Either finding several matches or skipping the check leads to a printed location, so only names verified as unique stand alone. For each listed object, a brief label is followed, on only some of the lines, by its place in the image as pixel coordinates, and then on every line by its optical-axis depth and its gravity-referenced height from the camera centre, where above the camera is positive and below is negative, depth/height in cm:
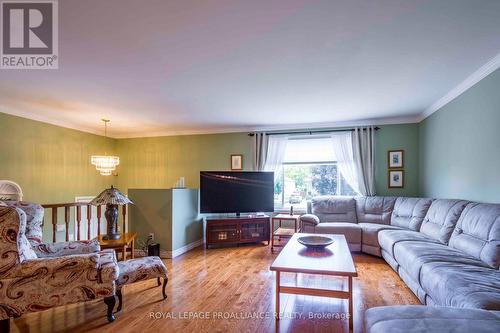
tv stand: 487 -116
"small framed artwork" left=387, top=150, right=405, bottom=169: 500 +18
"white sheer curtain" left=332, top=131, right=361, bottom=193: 518 +21
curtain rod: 522 +76
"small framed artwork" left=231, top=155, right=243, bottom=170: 575 +15
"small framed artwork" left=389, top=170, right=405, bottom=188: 499 -21
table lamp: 328 -44
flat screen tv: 503 -45
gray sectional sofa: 190 -83
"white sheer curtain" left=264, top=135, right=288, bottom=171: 556 +37
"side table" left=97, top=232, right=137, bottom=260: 315 -89
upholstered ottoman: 245 -99
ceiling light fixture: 449 +12
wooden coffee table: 209 -83
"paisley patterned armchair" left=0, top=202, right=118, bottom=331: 190 -82
